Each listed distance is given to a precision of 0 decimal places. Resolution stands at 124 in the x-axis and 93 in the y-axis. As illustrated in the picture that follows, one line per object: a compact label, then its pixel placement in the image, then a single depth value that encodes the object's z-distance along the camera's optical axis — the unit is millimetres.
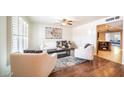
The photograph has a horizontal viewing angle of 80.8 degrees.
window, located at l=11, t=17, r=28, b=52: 1817
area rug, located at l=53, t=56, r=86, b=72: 2118
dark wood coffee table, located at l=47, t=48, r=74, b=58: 1909
